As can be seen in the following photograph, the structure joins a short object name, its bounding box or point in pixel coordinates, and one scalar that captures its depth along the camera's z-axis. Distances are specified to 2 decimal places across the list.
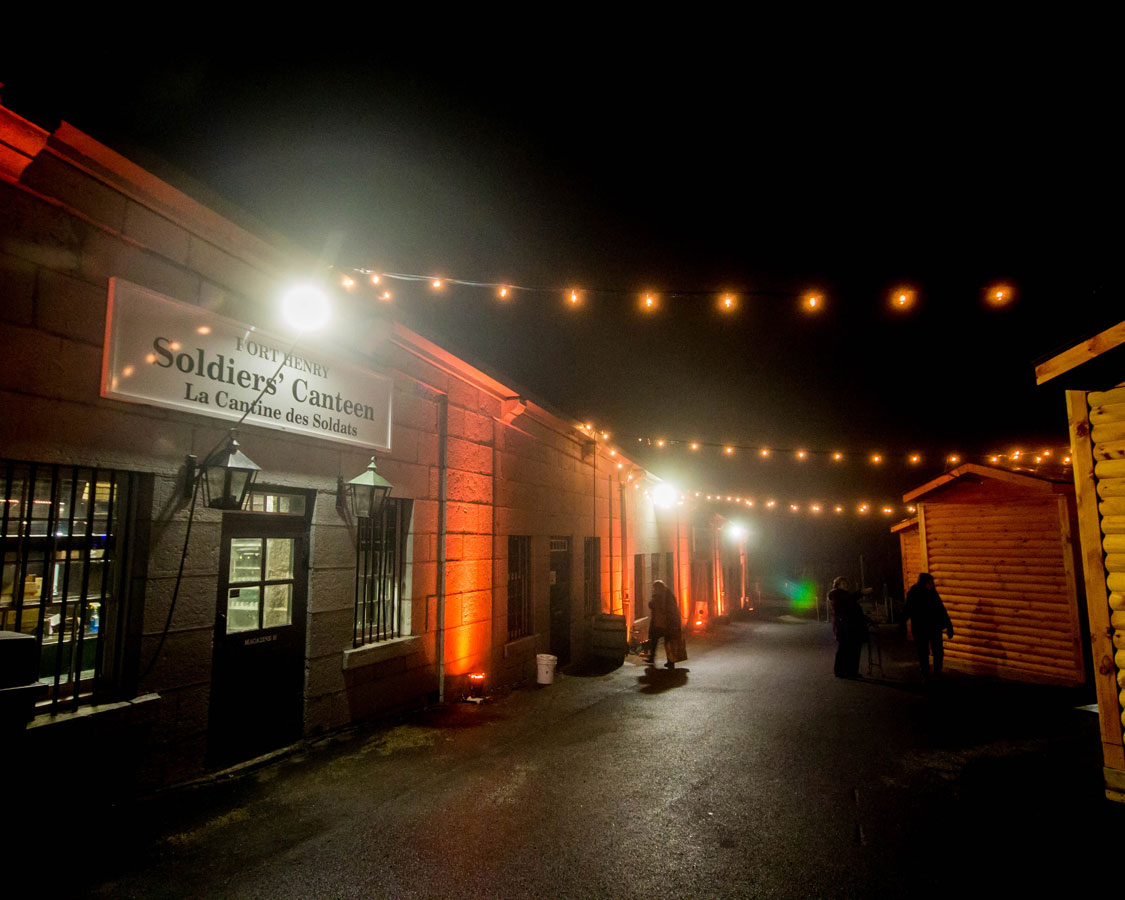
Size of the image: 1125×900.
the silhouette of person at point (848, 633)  9.57
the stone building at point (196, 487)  3.88
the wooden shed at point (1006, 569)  8.80
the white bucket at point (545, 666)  8.73
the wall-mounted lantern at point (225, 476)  4.66
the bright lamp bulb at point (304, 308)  5.62
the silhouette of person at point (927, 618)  9.09
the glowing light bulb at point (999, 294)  6.46
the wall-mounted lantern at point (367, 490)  6.15
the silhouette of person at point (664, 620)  10.70
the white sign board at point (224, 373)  4.27
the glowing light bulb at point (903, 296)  6.60
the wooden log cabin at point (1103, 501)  4.70
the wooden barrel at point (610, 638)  10.59
